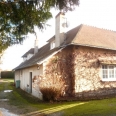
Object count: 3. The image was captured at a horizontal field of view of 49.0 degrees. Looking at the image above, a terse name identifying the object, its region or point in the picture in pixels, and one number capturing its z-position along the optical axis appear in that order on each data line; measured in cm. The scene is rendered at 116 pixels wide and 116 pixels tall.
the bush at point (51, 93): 1011
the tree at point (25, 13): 423
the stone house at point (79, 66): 1100
